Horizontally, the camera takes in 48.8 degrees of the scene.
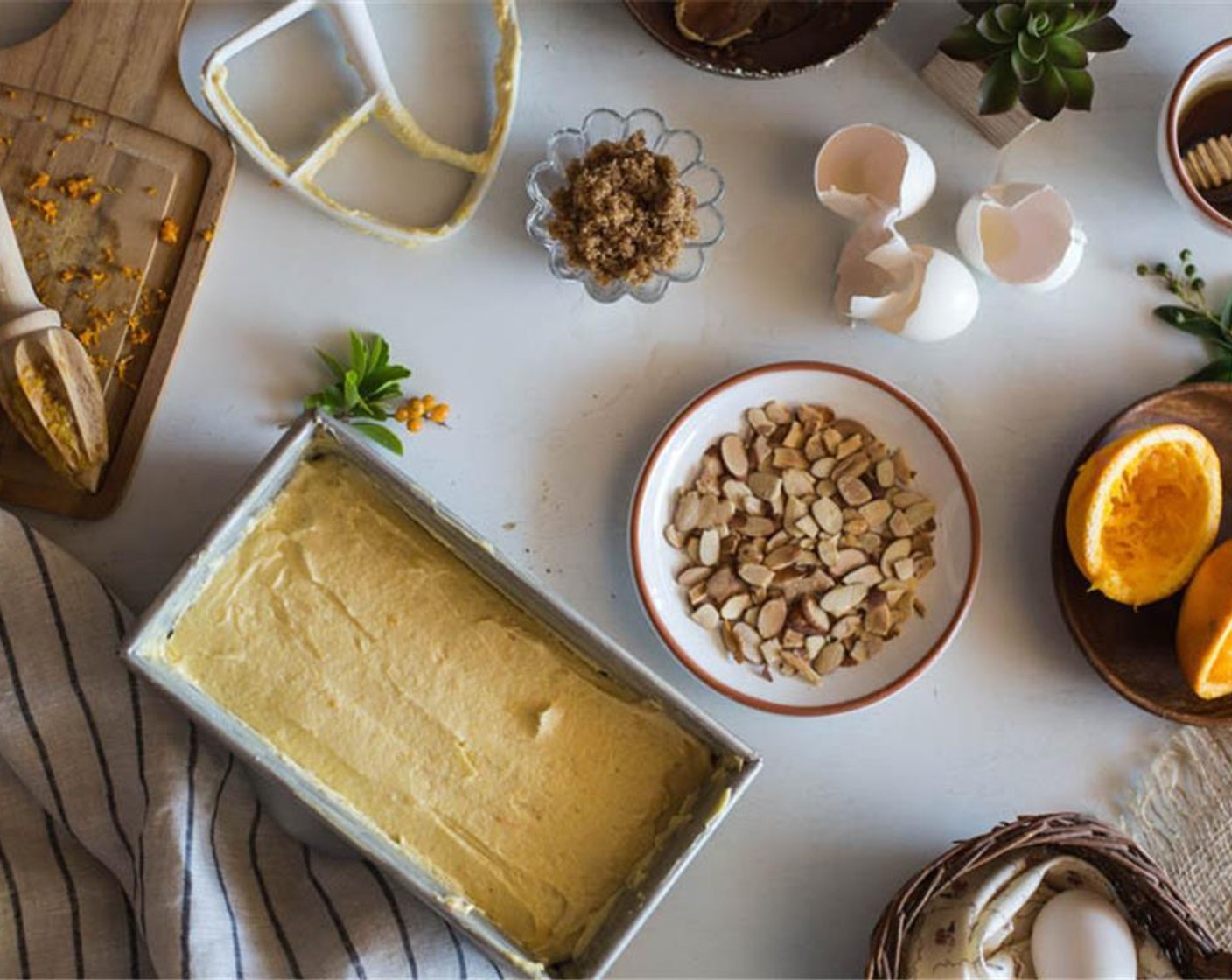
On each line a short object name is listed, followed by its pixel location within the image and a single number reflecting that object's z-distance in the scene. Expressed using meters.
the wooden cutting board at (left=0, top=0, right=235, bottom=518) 1.35
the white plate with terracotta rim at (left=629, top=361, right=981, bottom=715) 1.35
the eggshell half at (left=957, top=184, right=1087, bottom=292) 1.37
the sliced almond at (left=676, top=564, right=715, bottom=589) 1.36
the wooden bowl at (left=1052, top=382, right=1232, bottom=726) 1.38
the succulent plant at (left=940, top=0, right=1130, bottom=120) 1.30
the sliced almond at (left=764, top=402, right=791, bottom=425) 1.38
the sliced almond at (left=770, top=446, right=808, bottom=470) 1.38
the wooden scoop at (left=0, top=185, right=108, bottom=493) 1.28
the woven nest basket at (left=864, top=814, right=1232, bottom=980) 1.29
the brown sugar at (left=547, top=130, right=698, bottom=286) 1.31
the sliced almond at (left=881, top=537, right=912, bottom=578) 1.38
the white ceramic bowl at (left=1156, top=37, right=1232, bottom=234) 1.36
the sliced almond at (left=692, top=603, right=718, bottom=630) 1.36
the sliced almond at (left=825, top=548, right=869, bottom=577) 1.38
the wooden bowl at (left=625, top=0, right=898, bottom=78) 1.38
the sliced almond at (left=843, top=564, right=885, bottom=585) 1.38
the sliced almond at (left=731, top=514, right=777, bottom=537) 1.38
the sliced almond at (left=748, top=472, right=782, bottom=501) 1.38
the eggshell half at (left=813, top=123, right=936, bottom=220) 1.35
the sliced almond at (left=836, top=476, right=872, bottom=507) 1.38
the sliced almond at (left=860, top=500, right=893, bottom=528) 1.38
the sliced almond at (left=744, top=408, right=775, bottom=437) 1.38
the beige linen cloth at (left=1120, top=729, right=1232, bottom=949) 1.42
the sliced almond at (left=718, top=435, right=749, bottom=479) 1.38
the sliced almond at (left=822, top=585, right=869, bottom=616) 1.37
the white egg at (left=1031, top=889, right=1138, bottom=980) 1.29
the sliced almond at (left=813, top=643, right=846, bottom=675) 1.36
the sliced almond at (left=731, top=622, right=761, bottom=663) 1.35
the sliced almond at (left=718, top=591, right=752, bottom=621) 1.36
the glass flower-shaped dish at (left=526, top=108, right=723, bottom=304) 1.37
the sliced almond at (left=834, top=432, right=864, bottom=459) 1.38
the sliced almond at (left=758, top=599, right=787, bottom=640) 1.36
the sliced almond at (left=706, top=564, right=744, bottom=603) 1.36
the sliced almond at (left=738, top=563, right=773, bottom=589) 1.37
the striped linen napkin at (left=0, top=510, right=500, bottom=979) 1.26
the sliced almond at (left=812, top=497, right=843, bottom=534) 1.38
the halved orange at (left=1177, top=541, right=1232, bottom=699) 1.29
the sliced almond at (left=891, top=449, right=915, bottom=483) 1.39
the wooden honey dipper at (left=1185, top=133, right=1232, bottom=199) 1.40
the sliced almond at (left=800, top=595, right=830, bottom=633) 1.36
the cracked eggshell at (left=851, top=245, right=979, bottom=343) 1.35
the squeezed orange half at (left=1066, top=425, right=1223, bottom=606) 1.30
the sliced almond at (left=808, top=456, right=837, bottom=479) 1.38
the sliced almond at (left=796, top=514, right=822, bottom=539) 1.38
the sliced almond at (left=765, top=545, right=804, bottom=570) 1.37
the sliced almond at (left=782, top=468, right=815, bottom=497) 1.38
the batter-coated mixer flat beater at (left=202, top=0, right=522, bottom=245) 1.35
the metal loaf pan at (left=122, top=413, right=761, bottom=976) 1.17
